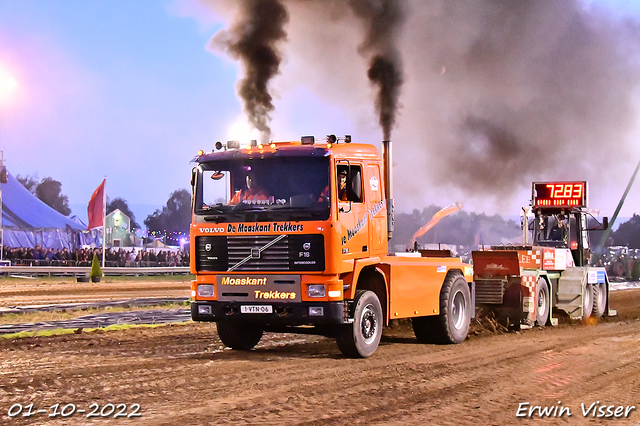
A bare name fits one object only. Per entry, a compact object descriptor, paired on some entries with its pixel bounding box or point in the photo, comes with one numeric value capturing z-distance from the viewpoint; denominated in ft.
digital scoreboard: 74.69
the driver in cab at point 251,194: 37.78
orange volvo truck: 36.42
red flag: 130.41
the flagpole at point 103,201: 128.59
